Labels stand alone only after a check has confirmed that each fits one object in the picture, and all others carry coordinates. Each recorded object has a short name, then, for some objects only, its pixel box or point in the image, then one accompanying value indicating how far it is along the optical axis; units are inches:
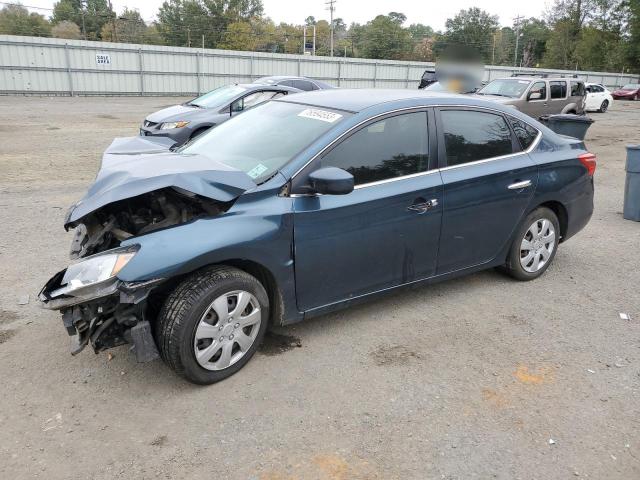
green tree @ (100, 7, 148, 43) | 2650.1
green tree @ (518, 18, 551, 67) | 2529.5
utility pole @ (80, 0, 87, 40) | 2417.6
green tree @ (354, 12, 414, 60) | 2247.8
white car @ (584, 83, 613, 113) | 1043.9
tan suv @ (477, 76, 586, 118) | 605.9
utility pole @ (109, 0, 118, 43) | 2231.2
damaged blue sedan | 120.1
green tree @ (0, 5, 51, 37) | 2224.4
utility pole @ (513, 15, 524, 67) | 1969.5
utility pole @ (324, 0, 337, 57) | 2858.5
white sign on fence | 1056.8
